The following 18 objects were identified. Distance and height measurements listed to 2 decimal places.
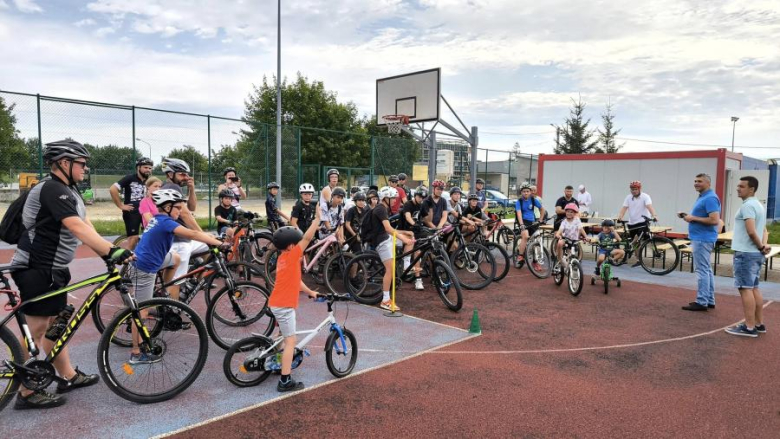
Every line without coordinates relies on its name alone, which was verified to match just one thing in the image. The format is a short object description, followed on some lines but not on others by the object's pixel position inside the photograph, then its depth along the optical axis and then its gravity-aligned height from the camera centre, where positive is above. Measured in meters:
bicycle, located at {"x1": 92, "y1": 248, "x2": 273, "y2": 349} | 5.00 -1.30
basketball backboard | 16.22 +2.91
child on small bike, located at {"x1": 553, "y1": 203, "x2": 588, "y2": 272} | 8.73 -0.78
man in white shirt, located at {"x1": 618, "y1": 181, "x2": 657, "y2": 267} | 10.38 -0.47
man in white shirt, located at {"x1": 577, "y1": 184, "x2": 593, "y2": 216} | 14.74 -0.46
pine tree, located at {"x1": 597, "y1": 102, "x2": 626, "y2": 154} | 36.06 +3.51
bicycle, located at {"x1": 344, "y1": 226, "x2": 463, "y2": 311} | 6.88 -1.33
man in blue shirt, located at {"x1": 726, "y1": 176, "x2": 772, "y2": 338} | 5.82 -0.75
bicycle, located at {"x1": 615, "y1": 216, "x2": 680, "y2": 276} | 10.30 -1.26
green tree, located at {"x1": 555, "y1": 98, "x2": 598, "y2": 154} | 35.47 +3.56
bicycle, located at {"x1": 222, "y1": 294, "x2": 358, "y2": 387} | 4.12 -1.51
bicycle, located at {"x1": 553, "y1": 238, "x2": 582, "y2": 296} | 7.83 -1.39
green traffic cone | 5.85 -1.70
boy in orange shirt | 4.02 -0.92
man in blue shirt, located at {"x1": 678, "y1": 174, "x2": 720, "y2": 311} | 6.80 -0.64
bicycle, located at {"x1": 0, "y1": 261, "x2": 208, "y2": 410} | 3.54 -1.37
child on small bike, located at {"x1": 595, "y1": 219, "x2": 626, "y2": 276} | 8.51 -0.94
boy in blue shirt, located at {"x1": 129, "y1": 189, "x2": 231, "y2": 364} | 4.34 -0.58
